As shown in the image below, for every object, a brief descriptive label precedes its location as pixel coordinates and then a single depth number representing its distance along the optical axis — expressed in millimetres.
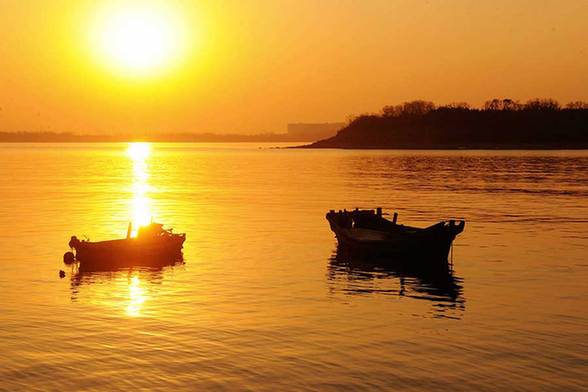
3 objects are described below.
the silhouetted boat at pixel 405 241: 42062
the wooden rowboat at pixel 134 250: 40344
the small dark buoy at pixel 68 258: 40594
